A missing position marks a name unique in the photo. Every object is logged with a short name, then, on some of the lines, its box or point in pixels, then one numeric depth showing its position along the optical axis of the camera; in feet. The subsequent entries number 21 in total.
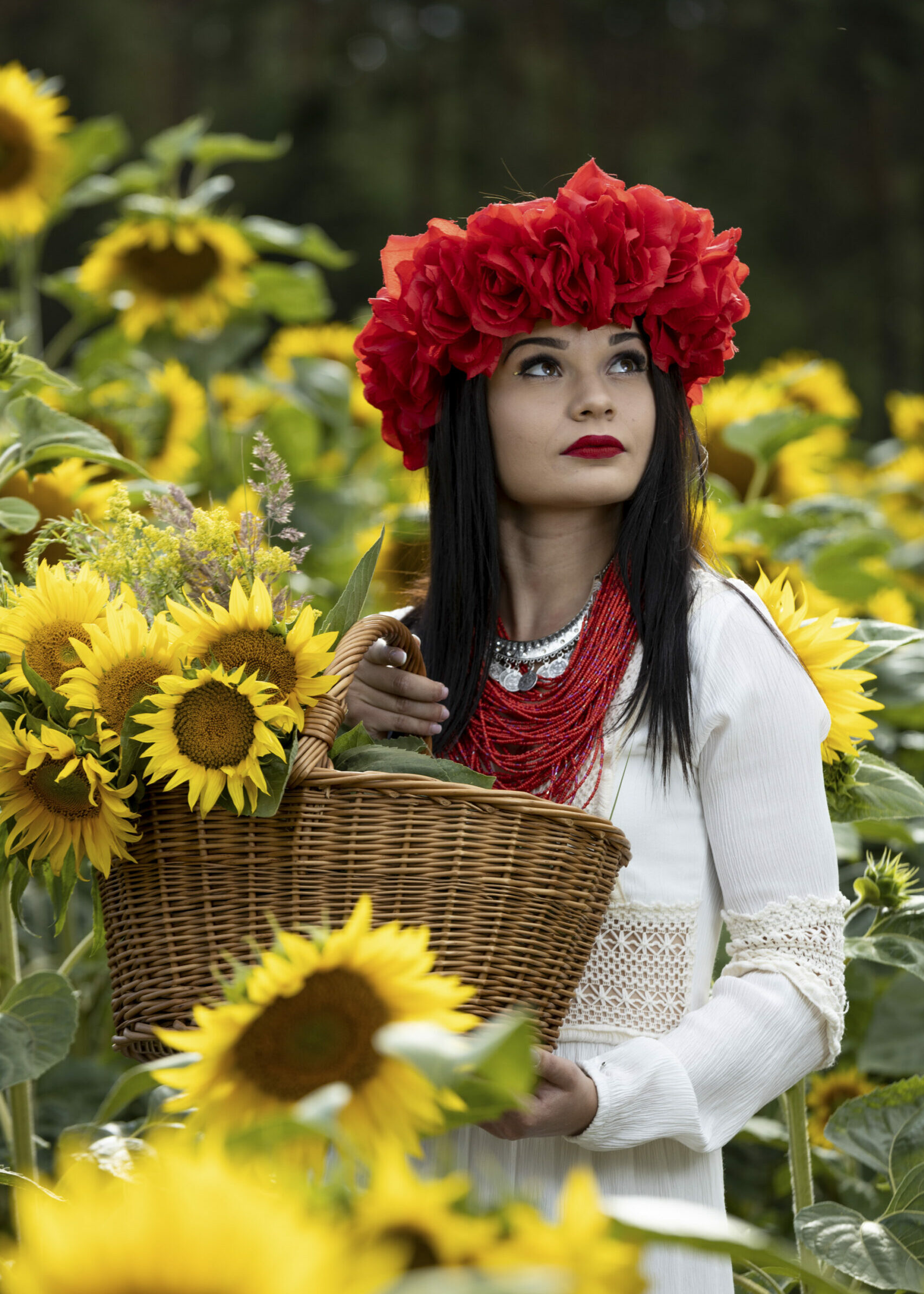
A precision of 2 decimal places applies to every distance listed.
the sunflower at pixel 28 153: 17.06
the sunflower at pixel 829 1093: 15.73
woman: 13.66
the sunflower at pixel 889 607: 16.34
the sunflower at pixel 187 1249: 9.11
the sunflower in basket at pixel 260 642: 13.33
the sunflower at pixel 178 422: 16.89
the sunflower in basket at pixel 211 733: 13.24
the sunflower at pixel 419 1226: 10.34
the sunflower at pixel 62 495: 15.01
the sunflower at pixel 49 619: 13.47
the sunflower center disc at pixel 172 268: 17.23
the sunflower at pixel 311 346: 21.16
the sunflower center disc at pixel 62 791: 13.38
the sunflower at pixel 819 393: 20.44
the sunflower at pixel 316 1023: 12.42
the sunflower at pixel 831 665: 14.22
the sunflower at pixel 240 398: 20.56
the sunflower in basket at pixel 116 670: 13.34
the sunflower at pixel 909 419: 25.15
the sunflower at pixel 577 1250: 10.07
